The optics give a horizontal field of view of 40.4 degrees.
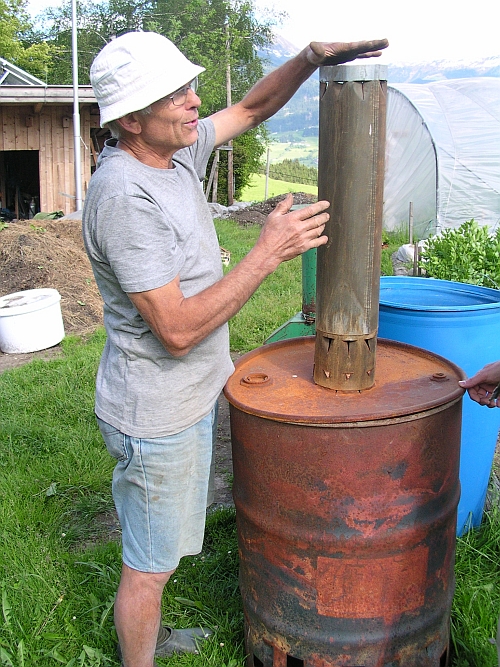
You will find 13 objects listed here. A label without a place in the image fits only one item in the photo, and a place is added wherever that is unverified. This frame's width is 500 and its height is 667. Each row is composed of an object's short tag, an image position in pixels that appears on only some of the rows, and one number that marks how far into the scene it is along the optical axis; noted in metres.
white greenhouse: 11.06
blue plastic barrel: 2.78
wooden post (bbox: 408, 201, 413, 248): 9.93
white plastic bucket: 6.51
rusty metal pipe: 1.96
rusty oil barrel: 1.95
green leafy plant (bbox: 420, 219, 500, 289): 4.31
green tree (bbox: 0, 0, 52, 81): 23.47
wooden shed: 13.59
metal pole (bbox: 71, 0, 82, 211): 13.33
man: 1.95
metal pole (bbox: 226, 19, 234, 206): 20.50
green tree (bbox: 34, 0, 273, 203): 21.33
